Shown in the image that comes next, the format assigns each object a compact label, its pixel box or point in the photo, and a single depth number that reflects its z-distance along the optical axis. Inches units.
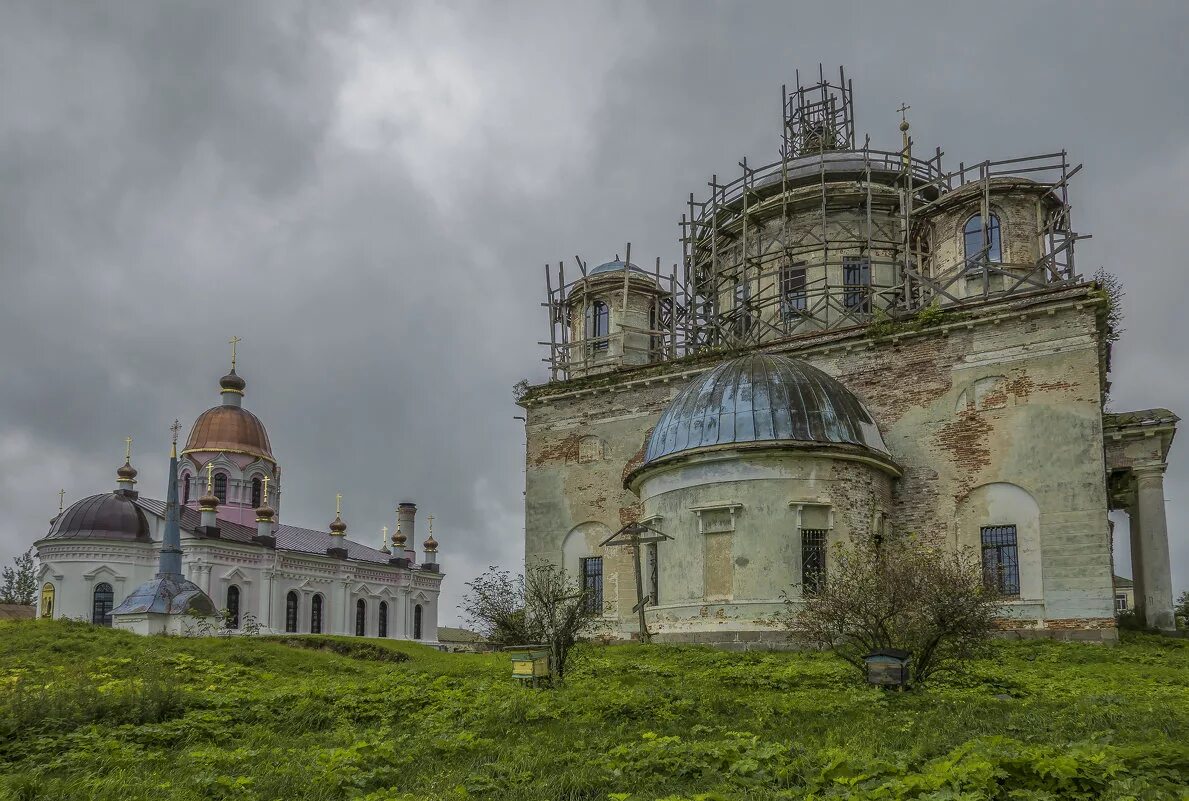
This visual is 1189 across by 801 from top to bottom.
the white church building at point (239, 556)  1465.3
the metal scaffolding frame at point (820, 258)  953.5
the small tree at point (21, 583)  2378.2
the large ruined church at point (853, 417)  770.8
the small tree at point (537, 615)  525.7
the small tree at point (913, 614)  450.3
